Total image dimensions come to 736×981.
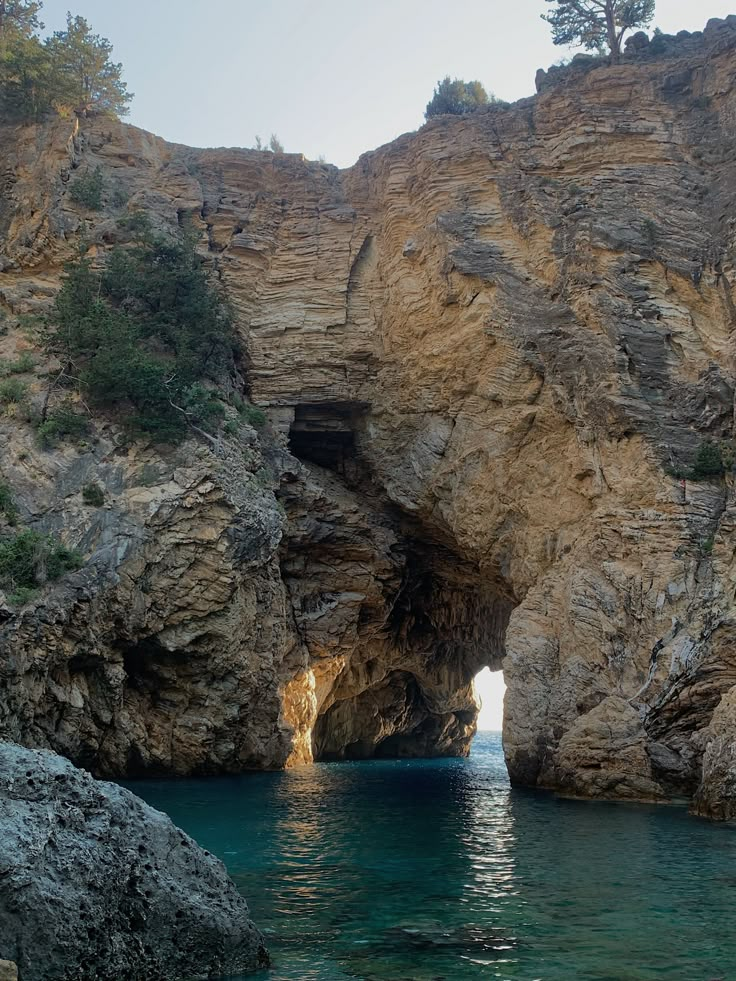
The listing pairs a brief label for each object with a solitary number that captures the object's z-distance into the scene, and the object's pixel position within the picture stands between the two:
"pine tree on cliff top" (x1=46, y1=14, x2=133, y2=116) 29.55
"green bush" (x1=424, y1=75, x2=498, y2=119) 34.28
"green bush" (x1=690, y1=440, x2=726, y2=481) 21.62
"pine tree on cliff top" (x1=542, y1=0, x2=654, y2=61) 30.11
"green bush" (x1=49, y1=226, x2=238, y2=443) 23.34
